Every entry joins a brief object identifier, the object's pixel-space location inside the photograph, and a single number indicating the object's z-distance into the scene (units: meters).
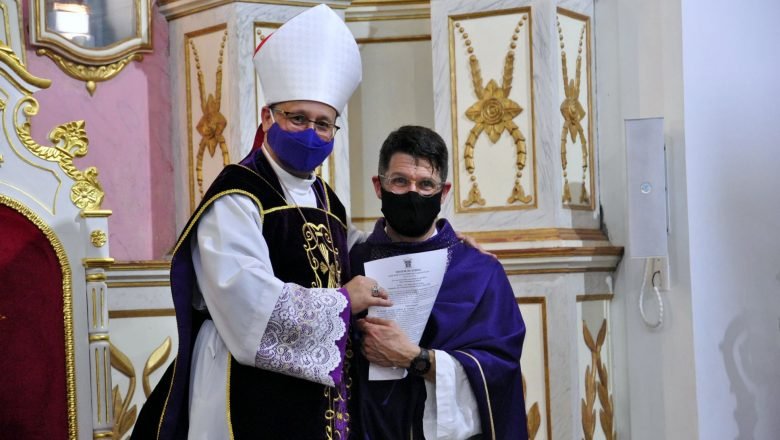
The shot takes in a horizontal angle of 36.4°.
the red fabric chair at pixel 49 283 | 3.68
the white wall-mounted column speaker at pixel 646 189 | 4.86
